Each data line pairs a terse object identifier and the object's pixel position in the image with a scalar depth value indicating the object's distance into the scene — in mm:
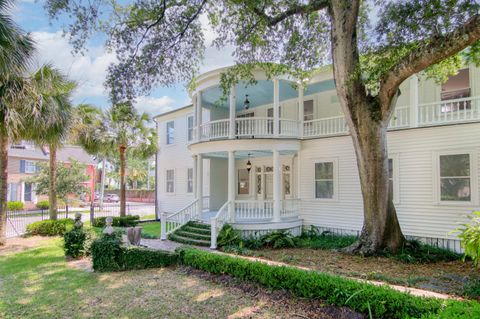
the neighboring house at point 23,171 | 27469
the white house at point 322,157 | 10164
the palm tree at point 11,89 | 9000
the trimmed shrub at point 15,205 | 25495
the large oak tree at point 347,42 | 8625
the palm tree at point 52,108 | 11281
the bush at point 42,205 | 27984
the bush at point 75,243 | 10102
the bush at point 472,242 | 5591
